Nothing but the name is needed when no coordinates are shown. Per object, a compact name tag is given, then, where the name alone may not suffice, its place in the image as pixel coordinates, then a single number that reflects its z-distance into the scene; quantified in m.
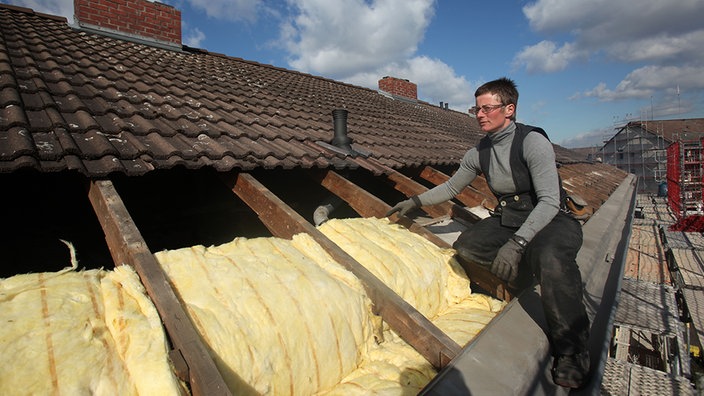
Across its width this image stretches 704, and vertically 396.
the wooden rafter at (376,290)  1.81
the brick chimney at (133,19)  6.09
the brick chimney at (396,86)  13.81
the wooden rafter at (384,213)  2.80
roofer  2.07
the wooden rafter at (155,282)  1.20
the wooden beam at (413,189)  3.79
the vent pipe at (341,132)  4.35
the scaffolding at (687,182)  19.44
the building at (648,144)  38.31
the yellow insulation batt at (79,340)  1.18
